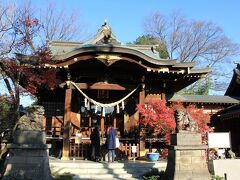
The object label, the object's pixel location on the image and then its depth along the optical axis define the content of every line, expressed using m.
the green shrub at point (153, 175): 10.93
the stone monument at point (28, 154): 9.53
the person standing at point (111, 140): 13.38
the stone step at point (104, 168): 11.70
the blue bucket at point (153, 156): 14.14
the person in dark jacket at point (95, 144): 14.10
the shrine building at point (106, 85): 15.07
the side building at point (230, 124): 19.81
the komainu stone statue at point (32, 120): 10.00
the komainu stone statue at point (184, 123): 10.62
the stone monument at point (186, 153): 10.23
